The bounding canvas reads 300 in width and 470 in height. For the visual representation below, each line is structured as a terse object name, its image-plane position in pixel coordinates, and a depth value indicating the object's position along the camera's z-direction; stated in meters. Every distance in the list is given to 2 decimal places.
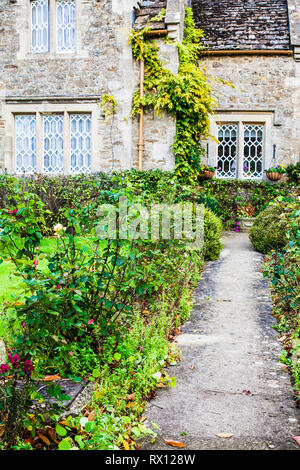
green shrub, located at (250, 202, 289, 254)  7.91
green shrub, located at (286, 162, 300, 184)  12.20
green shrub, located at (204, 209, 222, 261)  7.98
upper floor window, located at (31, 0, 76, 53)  11.15
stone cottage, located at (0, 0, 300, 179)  10.87
